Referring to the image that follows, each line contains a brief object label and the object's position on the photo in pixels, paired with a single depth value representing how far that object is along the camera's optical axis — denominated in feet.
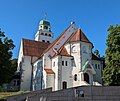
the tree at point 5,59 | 95.50
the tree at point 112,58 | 86.63
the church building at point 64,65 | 114.11
